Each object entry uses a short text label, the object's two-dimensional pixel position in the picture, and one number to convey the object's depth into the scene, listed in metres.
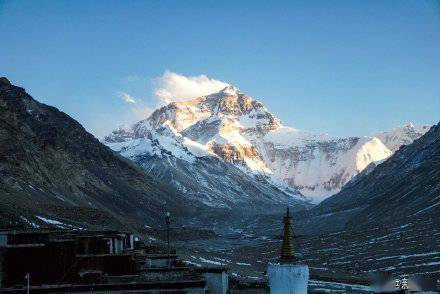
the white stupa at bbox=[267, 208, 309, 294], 27.06
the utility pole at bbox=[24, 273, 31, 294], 31.46
